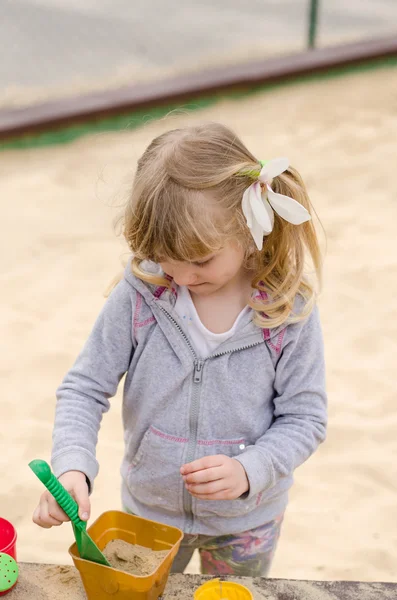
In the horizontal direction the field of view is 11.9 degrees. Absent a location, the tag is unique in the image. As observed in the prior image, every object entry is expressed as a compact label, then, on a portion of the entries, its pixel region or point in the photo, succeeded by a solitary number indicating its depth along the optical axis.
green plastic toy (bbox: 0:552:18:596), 2.11
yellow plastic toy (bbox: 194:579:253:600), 2.06
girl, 2.11
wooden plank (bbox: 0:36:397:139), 5.40
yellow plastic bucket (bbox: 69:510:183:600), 2.02
